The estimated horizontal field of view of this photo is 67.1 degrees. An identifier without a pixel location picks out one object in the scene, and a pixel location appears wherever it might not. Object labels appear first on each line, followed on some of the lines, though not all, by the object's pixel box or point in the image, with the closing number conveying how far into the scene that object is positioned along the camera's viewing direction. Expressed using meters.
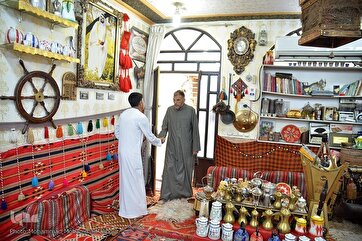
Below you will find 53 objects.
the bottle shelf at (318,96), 3.76
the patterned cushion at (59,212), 2.34
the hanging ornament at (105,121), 3.42
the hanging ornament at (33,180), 2.39
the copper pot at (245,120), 4.25
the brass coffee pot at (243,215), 2.06
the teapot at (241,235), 1.93
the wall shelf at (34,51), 2.08
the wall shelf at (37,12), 2.05
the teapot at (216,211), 2.11
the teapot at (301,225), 1.95
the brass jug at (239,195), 2.20
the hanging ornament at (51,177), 2.58
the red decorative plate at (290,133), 4.09
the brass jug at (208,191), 2.29
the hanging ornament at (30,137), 2.34
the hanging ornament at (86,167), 3.06
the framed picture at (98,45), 2.96
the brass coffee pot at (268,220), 2.01
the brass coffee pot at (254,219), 2.03
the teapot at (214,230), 2.01
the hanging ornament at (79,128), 2.94
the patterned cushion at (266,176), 2.72
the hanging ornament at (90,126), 3.13
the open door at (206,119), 4.54
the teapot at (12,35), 2.08
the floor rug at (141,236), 2.68
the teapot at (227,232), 1.96
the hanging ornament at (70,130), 2.82
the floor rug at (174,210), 3.14
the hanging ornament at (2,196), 2.12
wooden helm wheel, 2.27
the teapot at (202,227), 2.04
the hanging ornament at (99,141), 3.30
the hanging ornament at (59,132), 2.66
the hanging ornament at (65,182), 2.78
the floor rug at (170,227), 2.76
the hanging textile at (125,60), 3.70
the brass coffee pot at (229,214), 2.09
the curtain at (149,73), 4.22
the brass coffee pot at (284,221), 1.96
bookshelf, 3.84
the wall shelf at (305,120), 3.76
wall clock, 4.22
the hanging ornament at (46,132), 2.52
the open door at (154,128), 4.32
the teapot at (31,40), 2.18
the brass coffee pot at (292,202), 2.07
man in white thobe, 3.00
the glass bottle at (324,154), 2.19
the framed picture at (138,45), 4.04
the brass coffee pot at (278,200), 2.09
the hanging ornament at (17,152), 2.23
